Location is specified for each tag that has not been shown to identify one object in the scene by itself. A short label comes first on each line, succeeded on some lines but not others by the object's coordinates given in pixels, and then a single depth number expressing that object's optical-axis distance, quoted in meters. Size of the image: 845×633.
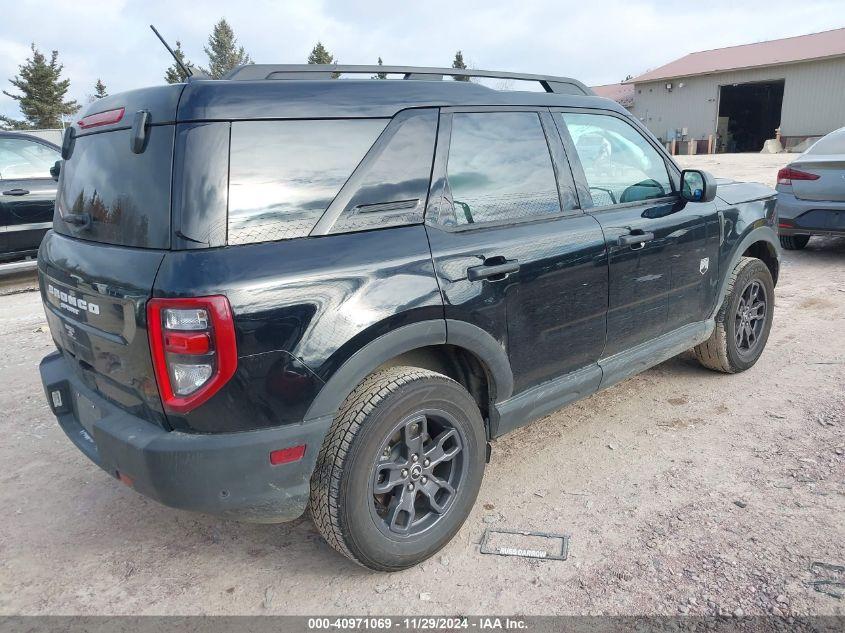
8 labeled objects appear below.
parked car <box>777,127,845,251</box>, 7.07
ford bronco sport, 2.07
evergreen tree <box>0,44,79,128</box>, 39.62
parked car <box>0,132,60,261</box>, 7.53
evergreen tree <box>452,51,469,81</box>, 48.41
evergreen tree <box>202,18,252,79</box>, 57.82
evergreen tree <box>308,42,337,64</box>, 48.94
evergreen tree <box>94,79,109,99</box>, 48.83
